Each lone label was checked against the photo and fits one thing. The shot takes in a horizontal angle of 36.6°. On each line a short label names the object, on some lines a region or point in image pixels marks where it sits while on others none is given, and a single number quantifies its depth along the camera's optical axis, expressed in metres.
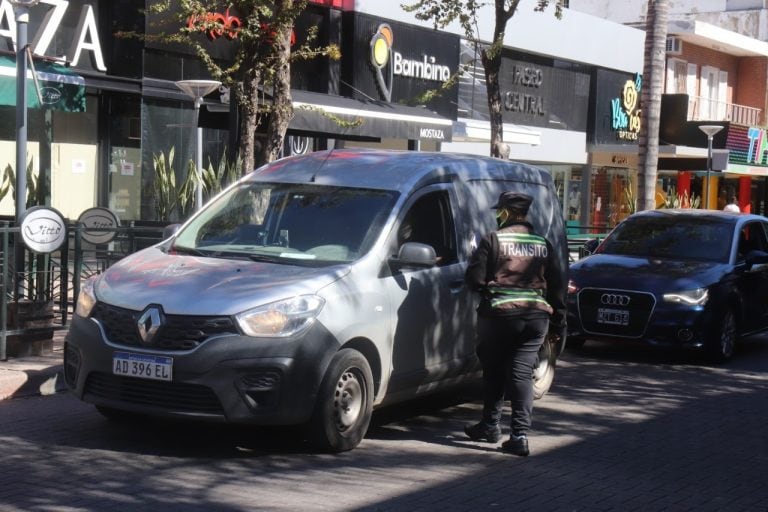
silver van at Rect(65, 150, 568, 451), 7.08
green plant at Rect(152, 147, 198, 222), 15.33
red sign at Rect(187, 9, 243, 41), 13.98
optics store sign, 35.22
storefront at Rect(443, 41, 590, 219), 28.27
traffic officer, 7.68
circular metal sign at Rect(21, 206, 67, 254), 10.36
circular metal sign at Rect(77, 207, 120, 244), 12.28
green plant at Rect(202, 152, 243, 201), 14.13
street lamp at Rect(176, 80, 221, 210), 14.62
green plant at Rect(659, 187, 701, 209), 34.19
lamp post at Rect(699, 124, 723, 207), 25.17
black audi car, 12.30
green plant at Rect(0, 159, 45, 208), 13.97
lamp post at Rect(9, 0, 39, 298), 11.11
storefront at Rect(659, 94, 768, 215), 34.91
